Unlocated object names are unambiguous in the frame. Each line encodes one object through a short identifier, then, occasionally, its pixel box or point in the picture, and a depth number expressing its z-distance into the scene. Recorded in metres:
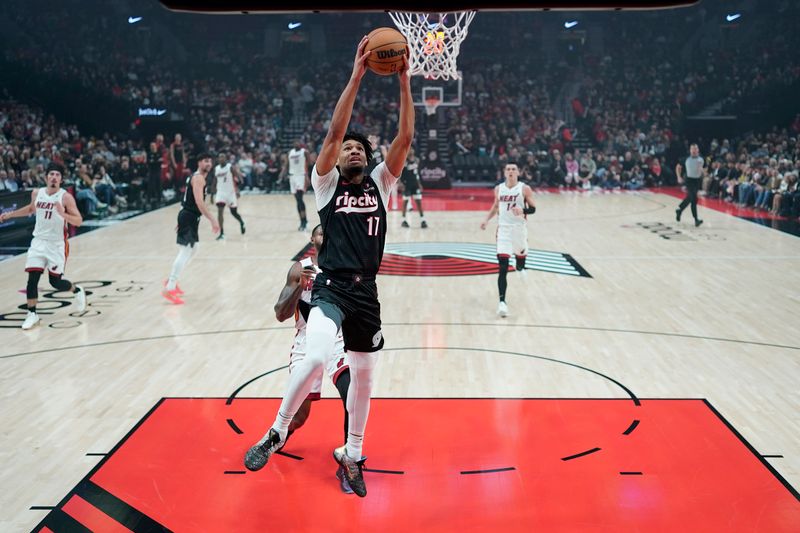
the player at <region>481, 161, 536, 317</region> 8.59
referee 14.93
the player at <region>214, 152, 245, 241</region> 13.95
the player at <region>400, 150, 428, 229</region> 14.98
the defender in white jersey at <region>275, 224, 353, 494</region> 4.56
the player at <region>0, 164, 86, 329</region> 8.08
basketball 3.94
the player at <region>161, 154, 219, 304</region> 9.43
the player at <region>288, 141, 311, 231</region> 14.75
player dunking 4.08
